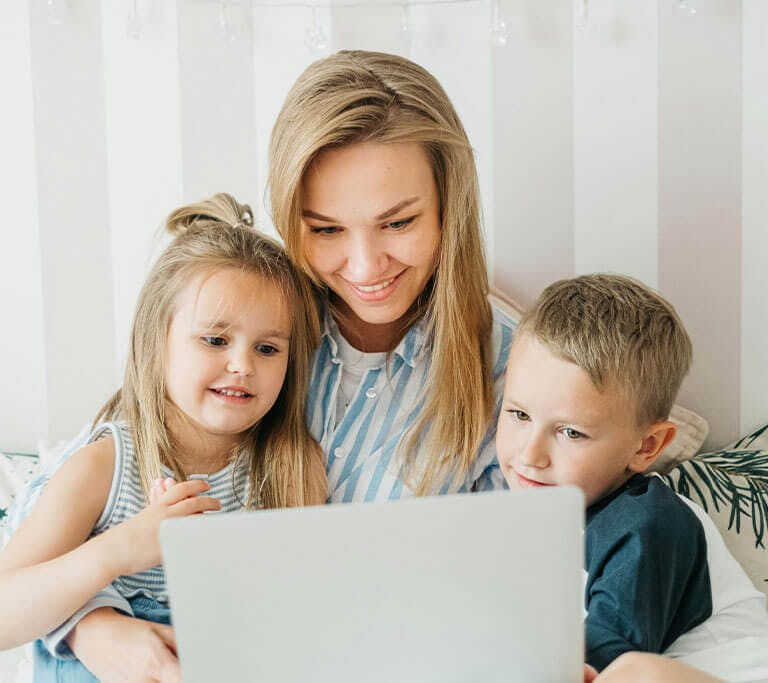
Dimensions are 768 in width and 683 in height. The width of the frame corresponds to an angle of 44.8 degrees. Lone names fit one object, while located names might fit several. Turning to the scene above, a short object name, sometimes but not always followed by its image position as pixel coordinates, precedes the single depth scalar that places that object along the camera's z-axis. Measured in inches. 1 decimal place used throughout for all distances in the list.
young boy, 43.8
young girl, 45.2
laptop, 30.4
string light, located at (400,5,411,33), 69.7
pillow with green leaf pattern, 58.6
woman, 51.4
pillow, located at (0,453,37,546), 63.4
